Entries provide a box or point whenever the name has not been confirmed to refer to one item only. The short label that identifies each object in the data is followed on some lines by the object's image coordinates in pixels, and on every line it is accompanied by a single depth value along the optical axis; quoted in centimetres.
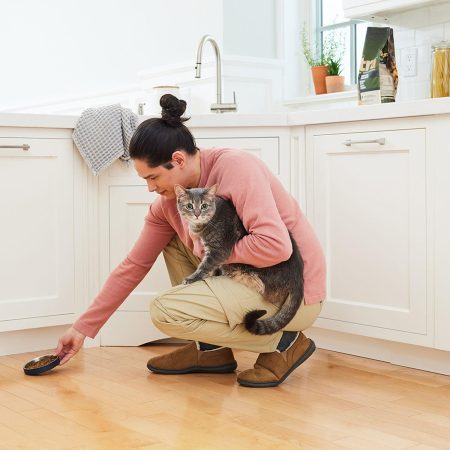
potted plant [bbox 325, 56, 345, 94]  394
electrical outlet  335
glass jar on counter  306
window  404
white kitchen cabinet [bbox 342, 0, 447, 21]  309
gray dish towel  309
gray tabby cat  239
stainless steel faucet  349
